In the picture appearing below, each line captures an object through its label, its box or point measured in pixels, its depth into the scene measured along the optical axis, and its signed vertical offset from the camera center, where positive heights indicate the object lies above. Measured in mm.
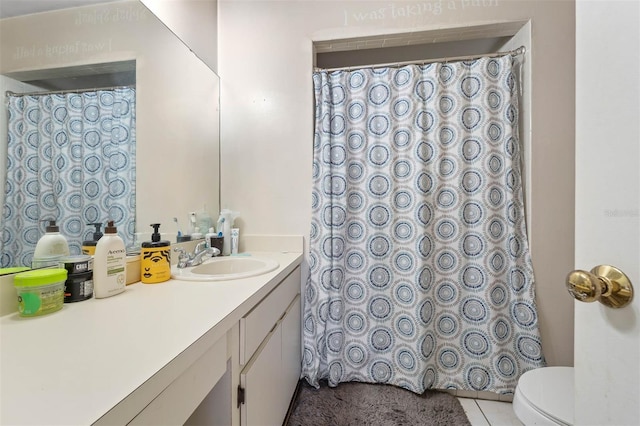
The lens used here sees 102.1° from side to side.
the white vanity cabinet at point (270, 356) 816 -576
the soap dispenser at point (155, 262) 970 -200
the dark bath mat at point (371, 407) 1273 -1036
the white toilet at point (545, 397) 902 -714
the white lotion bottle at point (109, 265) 794 -176
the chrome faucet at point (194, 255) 1169 -216
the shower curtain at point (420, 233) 1440 -140
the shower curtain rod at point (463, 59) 1455 +864
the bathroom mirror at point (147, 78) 721 +479
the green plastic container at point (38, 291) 644 -208
